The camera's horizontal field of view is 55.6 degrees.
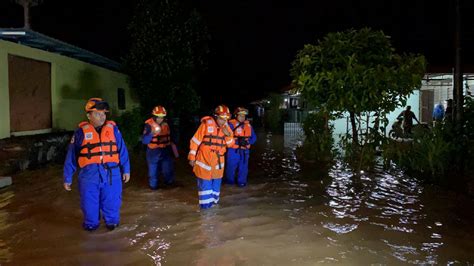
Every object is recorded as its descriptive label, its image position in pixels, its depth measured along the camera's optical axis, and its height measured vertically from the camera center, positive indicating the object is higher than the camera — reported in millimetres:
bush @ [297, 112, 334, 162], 13570 -725
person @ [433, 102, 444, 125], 17261 +329
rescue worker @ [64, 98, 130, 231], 5895 -614
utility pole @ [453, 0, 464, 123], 9906 +899
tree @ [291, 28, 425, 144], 9336 +970
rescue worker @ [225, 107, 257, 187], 9344 -621
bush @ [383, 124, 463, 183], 9461 -734
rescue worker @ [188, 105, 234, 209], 7184 -606
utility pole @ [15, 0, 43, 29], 13719 +3564
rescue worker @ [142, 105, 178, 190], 8672 -547
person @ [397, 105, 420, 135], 16125 +85
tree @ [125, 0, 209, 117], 18562 +2671
